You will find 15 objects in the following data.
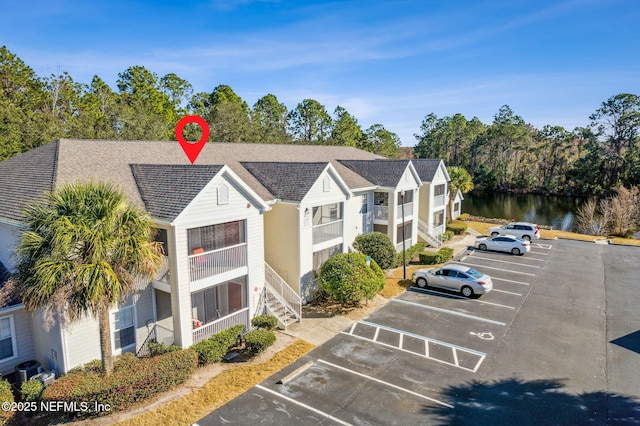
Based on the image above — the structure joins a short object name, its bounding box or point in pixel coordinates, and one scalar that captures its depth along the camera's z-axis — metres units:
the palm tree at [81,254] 9.92
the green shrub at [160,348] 13.40
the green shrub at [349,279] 17.95
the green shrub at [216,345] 13.48
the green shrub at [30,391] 11.20
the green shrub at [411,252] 25.52
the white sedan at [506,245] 29.08
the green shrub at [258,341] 14.02
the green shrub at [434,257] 26.48
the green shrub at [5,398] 10.43
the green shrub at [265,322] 15.55
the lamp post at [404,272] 23.17
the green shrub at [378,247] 23.27
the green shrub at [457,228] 36.62
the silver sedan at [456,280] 20.19
